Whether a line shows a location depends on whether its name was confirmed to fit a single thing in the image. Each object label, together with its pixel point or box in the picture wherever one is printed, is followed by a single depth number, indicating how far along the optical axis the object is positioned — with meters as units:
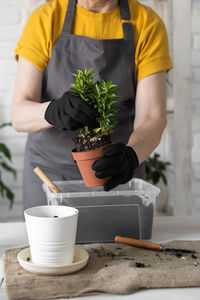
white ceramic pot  1.44
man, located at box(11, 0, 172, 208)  2.11
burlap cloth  1.38
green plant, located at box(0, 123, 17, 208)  3.17
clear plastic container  1.71
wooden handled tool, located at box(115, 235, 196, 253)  1.61
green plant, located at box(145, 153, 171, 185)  3.28
